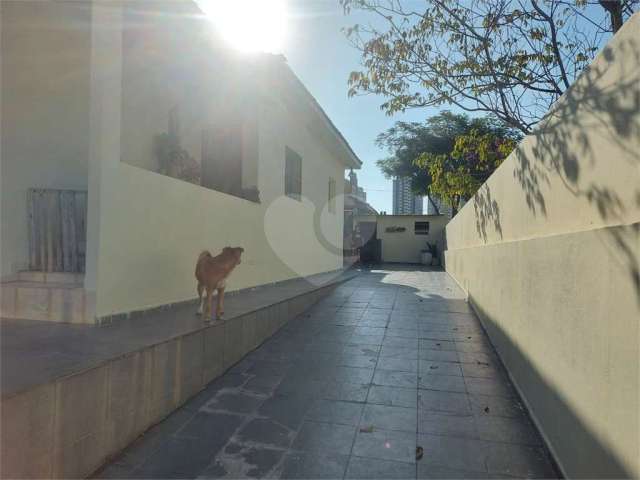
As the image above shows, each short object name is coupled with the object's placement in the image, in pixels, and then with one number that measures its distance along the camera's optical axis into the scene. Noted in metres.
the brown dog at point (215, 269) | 3.46
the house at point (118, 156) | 3.28
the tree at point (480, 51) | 4.50
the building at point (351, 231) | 17.36
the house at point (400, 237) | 18.02
